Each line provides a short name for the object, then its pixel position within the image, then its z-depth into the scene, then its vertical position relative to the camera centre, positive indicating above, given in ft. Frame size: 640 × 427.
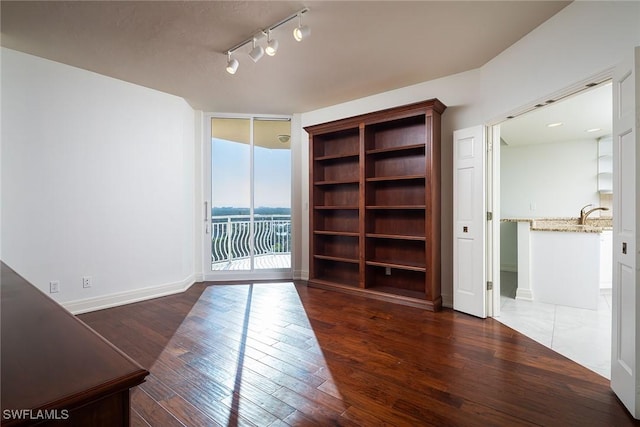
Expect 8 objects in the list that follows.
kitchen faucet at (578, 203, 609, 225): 14.78 -0.36
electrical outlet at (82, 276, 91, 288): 10.80 -2.55
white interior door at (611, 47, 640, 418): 5.34 -0.52
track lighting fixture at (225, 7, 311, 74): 7.63 +4.93
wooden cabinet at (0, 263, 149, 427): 1.73 -1.10
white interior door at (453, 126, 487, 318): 10.20 -0.38
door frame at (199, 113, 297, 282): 15.31 -0.69
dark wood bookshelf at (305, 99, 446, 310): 11.14 +0.32
